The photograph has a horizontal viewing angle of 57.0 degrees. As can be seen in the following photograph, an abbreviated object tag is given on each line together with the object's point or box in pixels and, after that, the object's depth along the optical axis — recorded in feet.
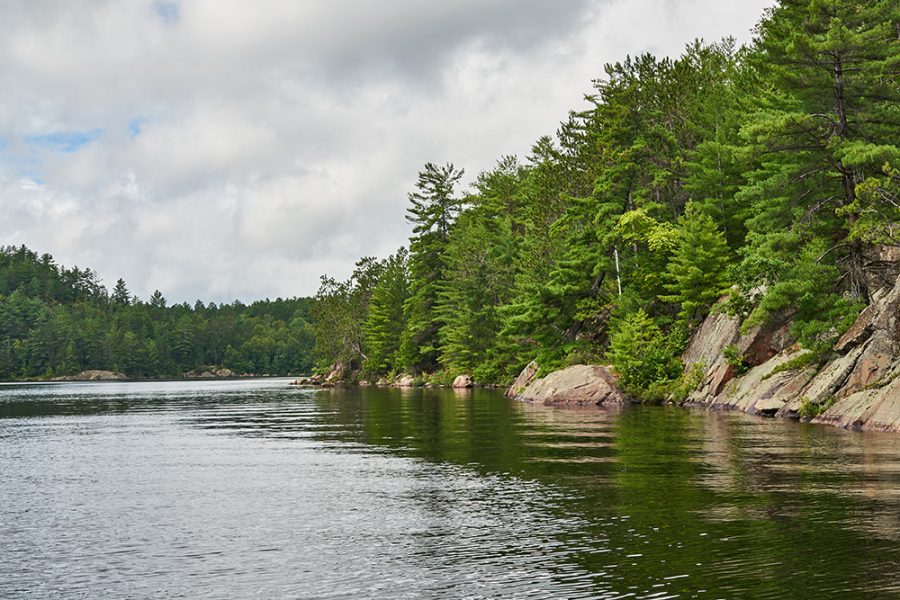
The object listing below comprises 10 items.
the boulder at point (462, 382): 291.17
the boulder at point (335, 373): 417.04
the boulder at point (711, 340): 155.22
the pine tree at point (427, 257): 356.18
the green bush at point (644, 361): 170.81
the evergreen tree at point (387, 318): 387.14
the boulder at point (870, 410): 96.58
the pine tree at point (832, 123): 119.14
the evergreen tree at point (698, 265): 173.88
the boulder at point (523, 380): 217.97
